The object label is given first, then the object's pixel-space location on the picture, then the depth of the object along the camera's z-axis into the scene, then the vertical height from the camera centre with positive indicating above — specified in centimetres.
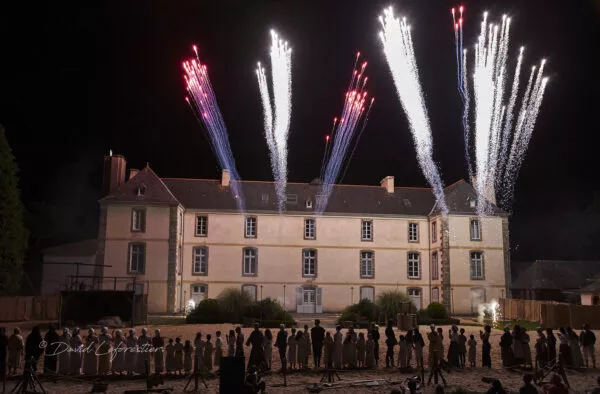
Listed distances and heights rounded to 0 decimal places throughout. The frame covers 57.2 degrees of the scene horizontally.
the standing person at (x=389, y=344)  1469 -152
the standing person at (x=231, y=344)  1438 -151
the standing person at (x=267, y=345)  1440 -154
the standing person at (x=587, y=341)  1474 -140
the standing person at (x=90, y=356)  1342 -174
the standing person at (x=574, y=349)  1456 -160
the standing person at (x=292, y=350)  1462 -169
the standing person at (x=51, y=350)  1318 -156
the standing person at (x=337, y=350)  1453 -169
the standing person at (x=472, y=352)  1488 -173
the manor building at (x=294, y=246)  3238 +249
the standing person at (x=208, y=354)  1378 -170
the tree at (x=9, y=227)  2886 +305
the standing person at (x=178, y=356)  1364 -174
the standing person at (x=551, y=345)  1386 -144
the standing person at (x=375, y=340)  1484 -144
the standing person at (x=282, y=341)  1409 -141
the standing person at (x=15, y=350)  1347 -161
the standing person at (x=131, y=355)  1350 -171
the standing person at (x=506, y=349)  1444 -161
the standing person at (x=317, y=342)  1466 -147
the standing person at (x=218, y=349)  1414 -164
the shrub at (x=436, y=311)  2750 -119
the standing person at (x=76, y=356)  1336 -172
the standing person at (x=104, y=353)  1344 -166
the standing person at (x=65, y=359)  1336 -180
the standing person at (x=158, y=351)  1354 -161
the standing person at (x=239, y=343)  1328 -145
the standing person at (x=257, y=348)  1375 -155
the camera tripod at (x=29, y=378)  1101 -193
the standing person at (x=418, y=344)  1409 -145
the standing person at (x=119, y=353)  1354 -167
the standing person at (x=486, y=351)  1469 -169
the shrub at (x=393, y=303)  2541 -77
